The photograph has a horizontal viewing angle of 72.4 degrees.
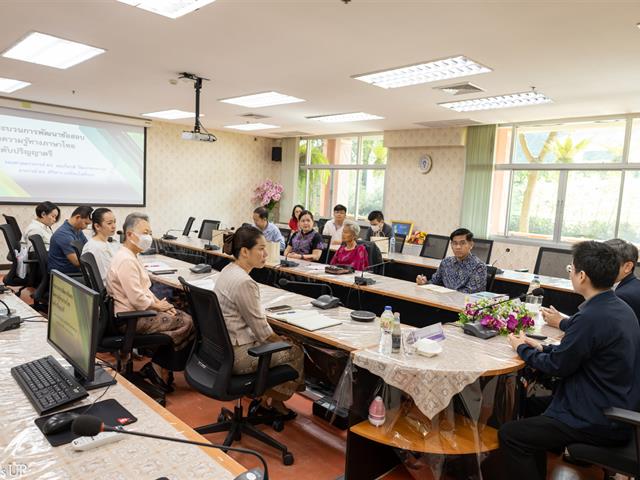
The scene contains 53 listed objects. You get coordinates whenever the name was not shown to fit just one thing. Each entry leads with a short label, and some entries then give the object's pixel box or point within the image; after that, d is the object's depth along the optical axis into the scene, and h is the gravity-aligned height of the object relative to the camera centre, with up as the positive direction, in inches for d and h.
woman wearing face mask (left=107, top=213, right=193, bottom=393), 113.1 -30.6
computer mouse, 51.1 -28.9
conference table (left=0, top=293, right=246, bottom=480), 45.1 -30.0
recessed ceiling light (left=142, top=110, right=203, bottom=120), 284.9 +46.8
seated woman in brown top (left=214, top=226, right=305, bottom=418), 91.8 -25.2
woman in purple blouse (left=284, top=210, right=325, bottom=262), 211.3 -24.9
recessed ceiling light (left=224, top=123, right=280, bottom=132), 328.2 +48.1
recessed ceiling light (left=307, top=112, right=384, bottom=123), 268.9 +48.7
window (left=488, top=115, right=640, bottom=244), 241.8 +15.5
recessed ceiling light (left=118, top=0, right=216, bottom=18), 115.6 +47.8
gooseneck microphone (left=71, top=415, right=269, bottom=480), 42.8 -24.5
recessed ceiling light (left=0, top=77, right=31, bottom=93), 218.8 +46.5
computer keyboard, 58.1 -29.6
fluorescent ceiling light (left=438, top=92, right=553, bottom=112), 203.6 +49.5
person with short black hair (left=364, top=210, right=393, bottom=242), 258.1 -18.4
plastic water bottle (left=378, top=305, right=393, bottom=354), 89.1 -28.0
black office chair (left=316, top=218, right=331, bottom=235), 328.8 -23.4
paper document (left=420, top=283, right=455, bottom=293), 148.7 -30.7
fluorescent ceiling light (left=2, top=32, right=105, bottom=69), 153.6 +47.1
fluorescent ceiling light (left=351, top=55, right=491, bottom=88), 156.3 +48.4
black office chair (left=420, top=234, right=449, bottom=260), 237.8 -26.0
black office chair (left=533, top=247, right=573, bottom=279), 185.5 -24.0
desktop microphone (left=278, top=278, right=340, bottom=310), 118.0 -29.7
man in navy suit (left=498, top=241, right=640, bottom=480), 71.9 -27.6
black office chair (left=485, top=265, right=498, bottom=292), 161.3 -27.1
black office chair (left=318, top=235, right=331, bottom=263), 212.8 -28.2
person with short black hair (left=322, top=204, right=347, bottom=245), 248.1 -19.3
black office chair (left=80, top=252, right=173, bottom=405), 108.0 -37.9
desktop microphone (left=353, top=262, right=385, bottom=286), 153.7 -30.2
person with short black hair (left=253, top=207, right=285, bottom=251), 212.4 -18.9
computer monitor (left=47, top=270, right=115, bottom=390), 57.1 -21.5
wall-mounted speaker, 413.7 +33.9
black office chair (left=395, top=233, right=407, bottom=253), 260.2 -28.0
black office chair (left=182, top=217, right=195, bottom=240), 301.5 -29.9
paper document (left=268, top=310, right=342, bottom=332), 101.8 -30.9
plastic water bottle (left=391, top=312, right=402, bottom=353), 85.9 -28.1
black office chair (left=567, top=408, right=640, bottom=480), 66.7 -39.2
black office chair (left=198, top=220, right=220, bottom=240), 275.4 -26.9
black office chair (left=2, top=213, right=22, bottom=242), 209.8 -26.0
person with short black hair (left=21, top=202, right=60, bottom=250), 193.2 -20.5
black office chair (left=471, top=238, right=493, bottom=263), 209.5 -22.6
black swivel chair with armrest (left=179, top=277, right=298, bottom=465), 86.6 -38.6
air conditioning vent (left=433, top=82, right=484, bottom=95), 183.3 +48.2
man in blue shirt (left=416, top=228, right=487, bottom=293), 150.3 -23.7
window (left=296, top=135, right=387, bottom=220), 357.4 +17.3
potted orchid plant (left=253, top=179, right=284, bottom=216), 403.2 -3.9
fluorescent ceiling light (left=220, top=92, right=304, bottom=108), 225.5 +48.1
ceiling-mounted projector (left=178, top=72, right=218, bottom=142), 198.3 +24.7
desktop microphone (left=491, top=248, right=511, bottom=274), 278.9 -32.2
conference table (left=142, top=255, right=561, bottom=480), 76.9 -38.3
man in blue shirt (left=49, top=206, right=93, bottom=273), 169.6 -28.9
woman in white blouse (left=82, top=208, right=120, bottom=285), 140.2 -19.5
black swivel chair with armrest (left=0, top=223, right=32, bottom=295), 186.9 -43.3
